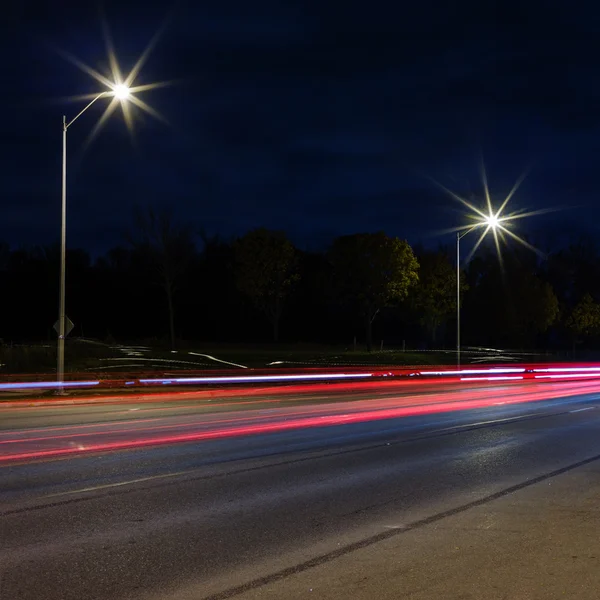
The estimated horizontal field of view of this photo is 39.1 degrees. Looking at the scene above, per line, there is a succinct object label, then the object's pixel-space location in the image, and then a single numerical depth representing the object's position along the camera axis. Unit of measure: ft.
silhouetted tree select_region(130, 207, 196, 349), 224.53
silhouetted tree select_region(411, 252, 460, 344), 219.41
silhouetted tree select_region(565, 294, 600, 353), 266.16
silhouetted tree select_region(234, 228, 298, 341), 219.00
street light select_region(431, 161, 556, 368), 135.54
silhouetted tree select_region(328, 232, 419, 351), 205.36
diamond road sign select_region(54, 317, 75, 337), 87.51
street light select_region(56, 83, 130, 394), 83.30
